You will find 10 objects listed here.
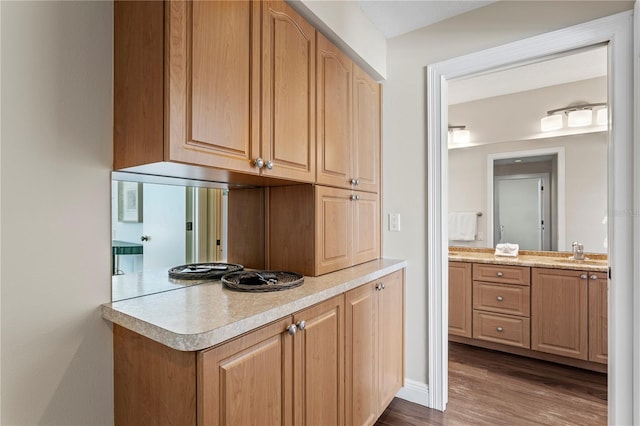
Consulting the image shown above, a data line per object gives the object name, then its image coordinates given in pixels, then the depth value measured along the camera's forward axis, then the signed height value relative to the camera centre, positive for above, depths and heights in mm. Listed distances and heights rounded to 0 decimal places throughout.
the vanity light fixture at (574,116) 2863 +895
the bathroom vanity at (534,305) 2484 -798
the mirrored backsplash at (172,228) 1223 -76
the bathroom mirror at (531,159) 2848 +534
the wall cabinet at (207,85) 972 +441
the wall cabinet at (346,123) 1641 +521
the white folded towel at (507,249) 3096 -369
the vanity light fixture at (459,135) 3527 +867
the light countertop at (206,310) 834 -318
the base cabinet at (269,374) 859 -540
